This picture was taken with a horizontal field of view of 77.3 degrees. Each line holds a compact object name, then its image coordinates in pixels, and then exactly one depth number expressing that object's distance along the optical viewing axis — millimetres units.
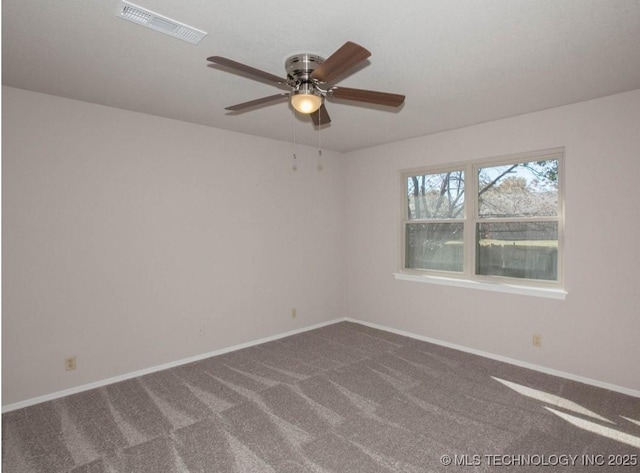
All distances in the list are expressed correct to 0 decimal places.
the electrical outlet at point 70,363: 3484
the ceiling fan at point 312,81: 2191
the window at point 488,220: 3971
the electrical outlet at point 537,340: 3921
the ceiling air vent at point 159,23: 2213
